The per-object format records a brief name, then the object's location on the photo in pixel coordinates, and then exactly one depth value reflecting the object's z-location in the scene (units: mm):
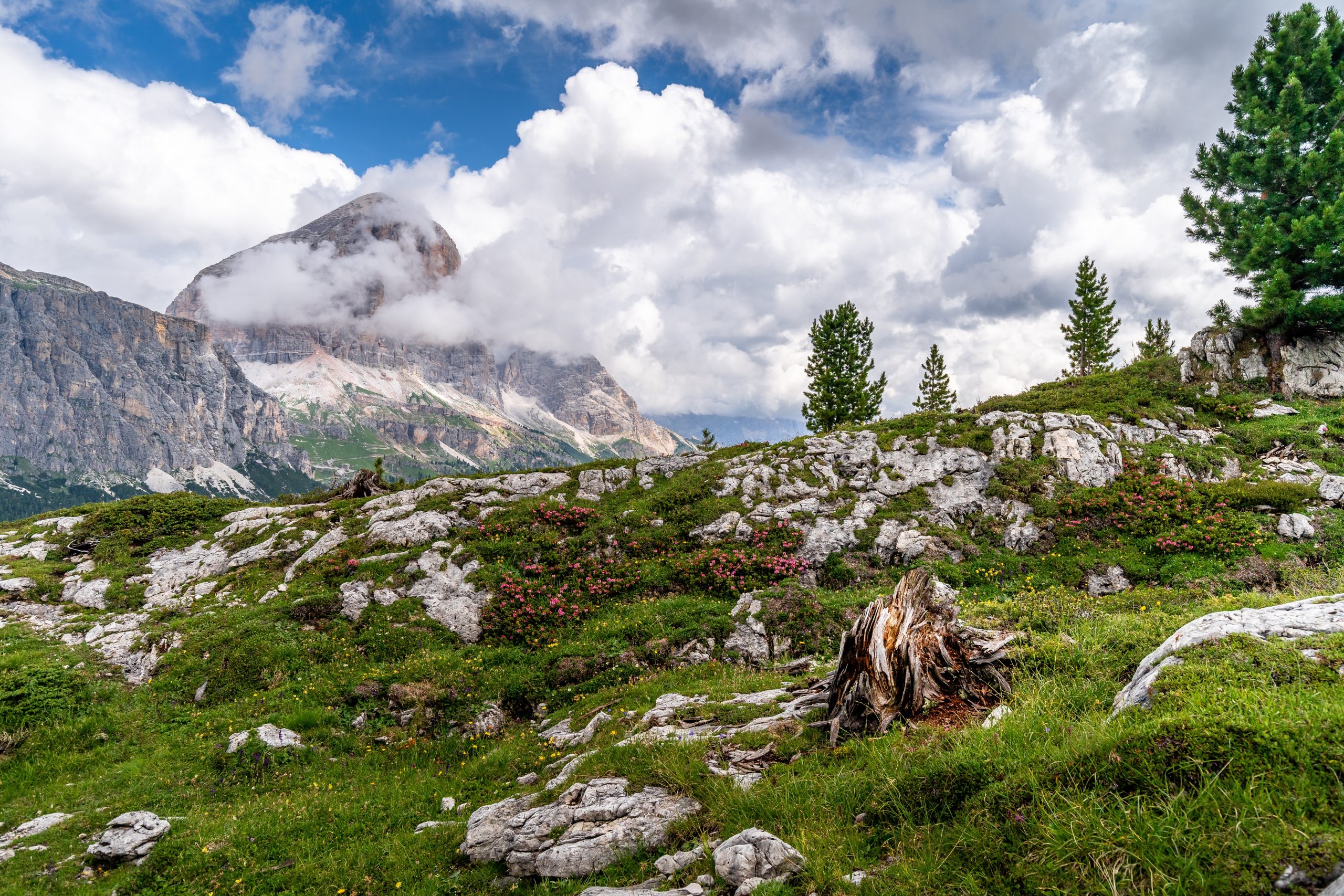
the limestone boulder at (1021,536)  22516
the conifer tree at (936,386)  77500
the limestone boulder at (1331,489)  20547
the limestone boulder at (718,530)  25125
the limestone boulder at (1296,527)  19266
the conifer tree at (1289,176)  29047
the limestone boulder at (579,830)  7508
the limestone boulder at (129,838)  9539
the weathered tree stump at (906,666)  8922
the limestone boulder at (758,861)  5734
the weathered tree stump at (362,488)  32625
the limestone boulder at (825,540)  23359
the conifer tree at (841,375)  60406
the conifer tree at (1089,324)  67500
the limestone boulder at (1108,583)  19453
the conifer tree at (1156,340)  73688
